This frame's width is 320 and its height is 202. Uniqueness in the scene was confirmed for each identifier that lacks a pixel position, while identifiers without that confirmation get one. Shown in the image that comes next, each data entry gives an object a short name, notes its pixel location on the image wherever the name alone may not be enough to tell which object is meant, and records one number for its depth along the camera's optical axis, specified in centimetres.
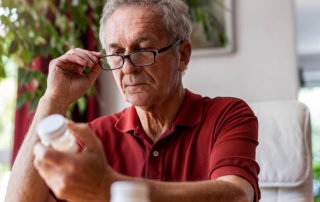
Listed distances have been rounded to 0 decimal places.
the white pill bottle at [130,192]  48
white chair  153
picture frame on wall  232
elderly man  118
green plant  182
